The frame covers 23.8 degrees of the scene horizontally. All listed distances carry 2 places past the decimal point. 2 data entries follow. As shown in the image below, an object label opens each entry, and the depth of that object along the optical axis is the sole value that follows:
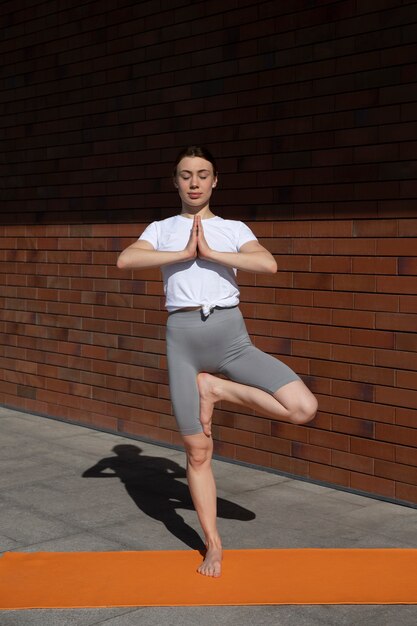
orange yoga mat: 4.30
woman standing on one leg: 4.63
